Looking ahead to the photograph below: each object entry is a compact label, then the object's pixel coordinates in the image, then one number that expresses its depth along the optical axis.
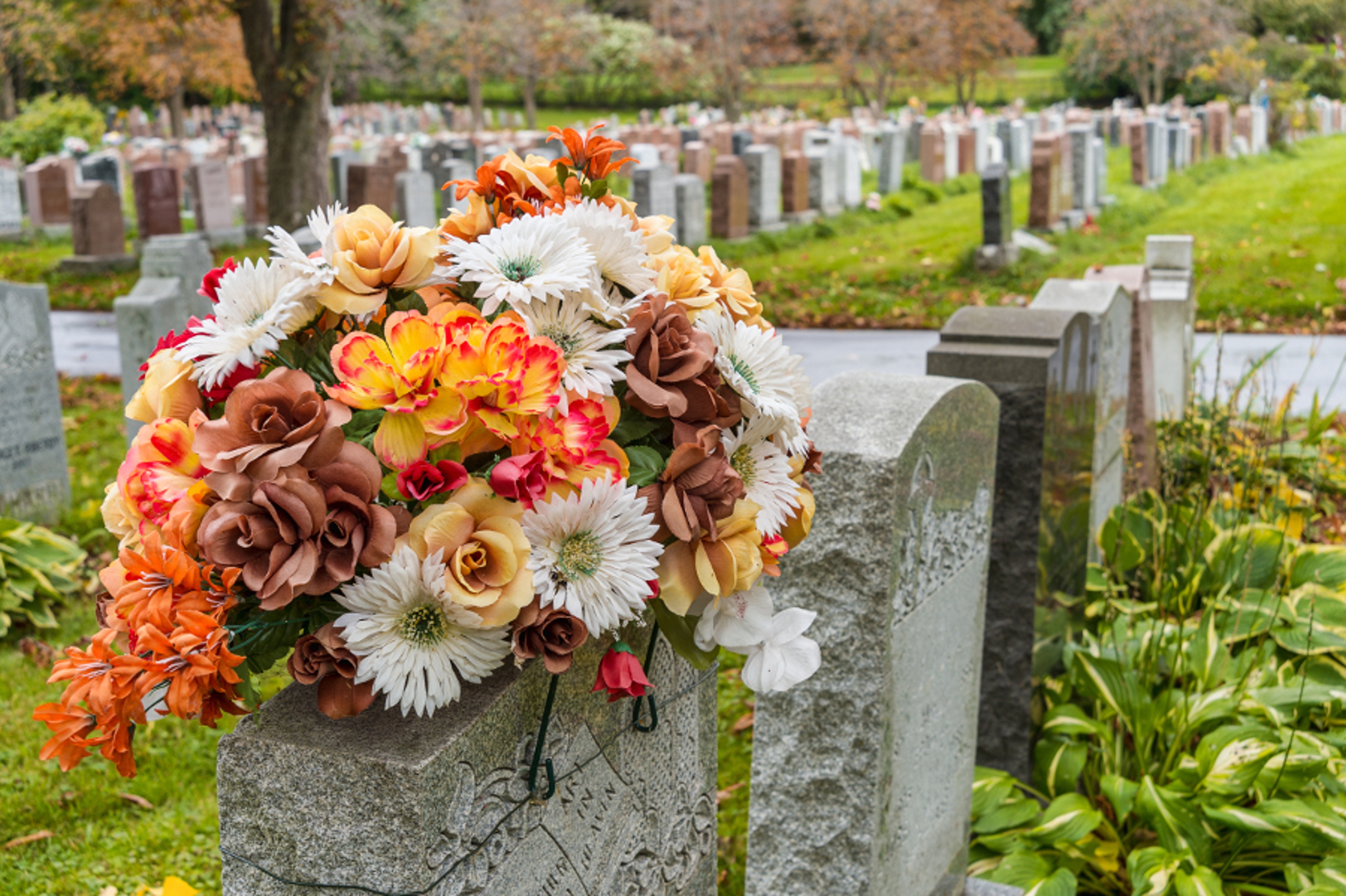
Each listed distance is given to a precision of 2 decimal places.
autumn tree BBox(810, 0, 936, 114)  29.14
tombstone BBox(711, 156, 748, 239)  14.48
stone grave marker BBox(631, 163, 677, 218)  13.05
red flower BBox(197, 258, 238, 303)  1.44
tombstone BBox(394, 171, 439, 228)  13.02
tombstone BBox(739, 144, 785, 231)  15.09
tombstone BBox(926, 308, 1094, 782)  3.53
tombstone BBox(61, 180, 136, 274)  14.80
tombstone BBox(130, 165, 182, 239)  14.62
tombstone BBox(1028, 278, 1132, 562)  4.56
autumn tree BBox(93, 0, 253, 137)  23.11
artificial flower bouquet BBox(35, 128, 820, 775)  1.25
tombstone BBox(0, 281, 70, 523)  5.91
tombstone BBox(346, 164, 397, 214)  14.48
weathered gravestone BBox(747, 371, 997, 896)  2.44
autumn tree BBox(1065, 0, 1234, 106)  34.94
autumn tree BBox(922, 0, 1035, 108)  30.25
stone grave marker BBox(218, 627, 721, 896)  1.31
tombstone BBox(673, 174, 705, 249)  13.51
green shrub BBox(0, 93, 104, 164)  22.67
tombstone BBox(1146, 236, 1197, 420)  6.64
